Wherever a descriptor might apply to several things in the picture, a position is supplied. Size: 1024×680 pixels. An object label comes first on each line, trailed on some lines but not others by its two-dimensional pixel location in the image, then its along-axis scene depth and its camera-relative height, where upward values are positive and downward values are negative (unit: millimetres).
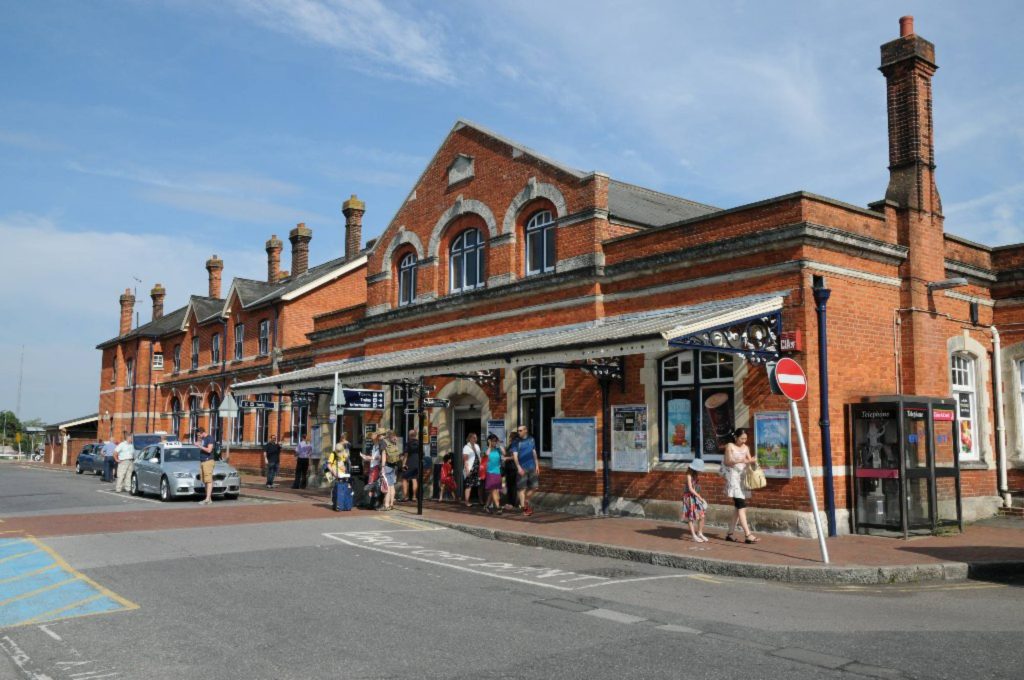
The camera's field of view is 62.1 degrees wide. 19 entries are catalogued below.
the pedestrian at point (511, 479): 17669 -1043
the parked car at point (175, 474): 21375 -1138
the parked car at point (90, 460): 38156 -1347
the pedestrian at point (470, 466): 18750 -799
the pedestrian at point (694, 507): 13008 -1187
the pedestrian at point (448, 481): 20078 -1209
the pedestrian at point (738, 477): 12703 -715
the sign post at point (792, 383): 10953 +594
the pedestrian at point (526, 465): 16891 -712
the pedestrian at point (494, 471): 17156 -835
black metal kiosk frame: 13312 -614
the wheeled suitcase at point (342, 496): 18031 -1405
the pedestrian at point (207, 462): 20219 -766
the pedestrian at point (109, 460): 31391 -1104
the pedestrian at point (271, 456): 26312 -811
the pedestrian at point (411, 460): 19500 -692
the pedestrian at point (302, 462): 25750 -983
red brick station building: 13734 +1792
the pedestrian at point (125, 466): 24969 -1055
